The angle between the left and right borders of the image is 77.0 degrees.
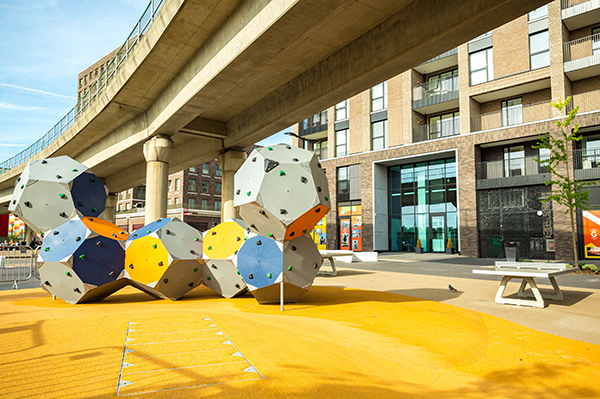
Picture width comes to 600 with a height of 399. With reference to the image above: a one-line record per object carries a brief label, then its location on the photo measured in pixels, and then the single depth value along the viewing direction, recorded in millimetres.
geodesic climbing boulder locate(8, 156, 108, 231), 8711
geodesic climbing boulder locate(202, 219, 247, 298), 8734
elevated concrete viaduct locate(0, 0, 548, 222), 9336
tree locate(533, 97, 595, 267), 16875
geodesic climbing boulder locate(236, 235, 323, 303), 7461
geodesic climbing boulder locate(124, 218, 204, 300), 8336
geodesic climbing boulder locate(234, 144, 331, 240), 7164
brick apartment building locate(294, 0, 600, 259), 24359
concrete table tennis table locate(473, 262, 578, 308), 7840
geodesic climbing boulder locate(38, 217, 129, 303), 7742
